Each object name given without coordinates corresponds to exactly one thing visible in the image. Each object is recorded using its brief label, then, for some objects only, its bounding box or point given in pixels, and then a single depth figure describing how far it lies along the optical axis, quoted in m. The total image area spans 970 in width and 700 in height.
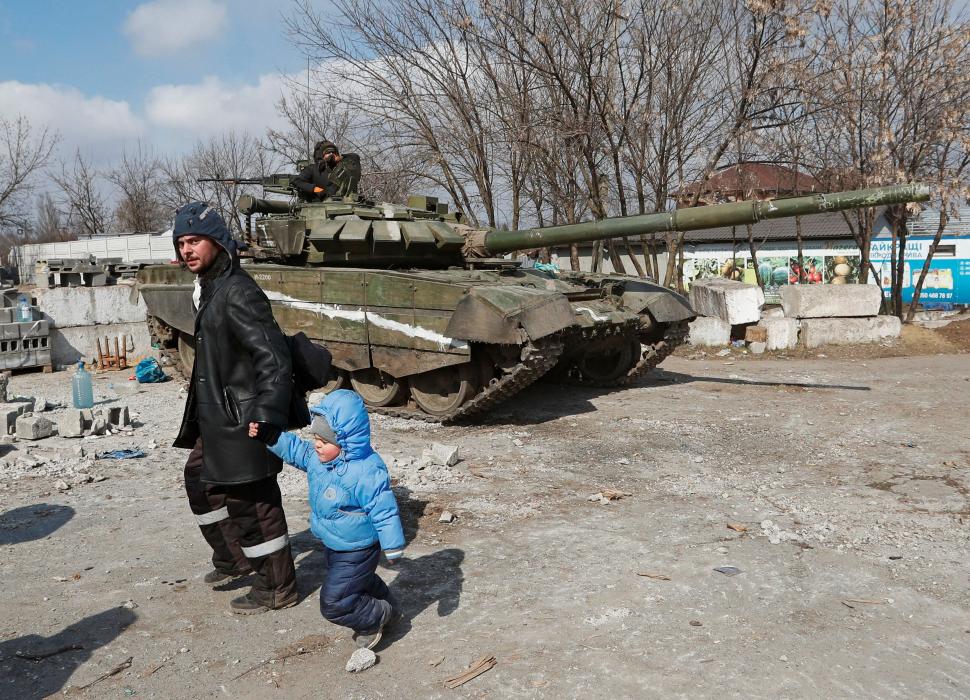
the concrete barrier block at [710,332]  14.26
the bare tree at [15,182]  23.56
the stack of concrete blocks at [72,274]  15.48
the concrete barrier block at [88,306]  13.74
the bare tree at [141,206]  37.27
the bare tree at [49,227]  54.22
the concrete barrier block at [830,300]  14.23
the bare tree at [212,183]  29.21
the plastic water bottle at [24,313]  13.13
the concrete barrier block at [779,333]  14.05
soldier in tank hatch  11.04
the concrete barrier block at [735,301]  14.02
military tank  8.20
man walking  3.80
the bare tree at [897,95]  14.69
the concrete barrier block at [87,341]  13.80
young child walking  3.58
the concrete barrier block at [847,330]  14.21
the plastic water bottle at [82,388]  9.68
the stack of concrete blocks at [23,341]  12.77
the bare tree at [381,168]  17.02
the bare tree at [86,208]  38.19
